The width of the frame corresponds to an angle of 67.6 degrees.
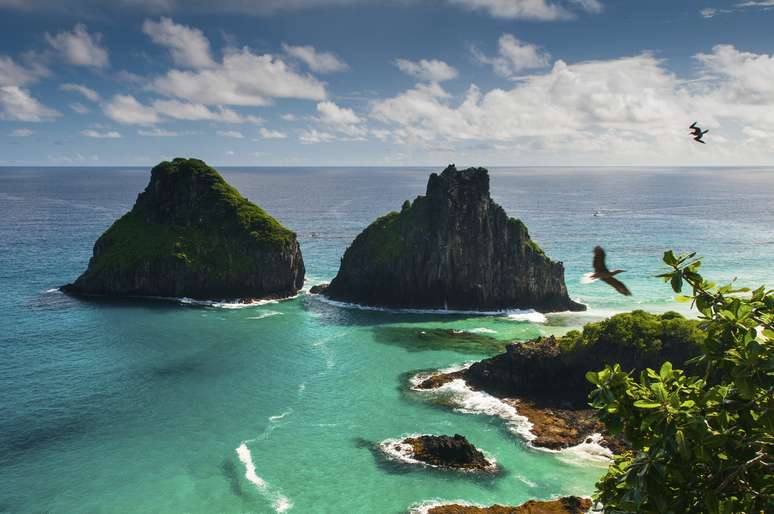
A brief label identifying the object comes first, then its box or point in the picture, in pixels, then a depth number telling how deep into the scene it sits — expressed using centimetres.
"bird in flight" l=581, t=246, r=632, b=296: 1671
